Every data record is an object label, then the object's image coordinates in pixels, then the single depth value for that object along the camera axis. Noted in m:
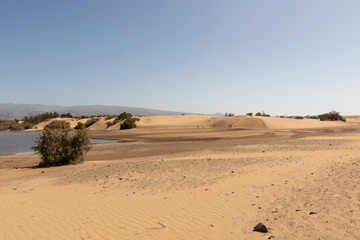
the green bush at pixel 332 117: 62.44
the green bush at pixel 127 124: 49.72
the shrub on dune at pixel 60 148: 15.88
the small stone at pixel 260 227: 4.94
